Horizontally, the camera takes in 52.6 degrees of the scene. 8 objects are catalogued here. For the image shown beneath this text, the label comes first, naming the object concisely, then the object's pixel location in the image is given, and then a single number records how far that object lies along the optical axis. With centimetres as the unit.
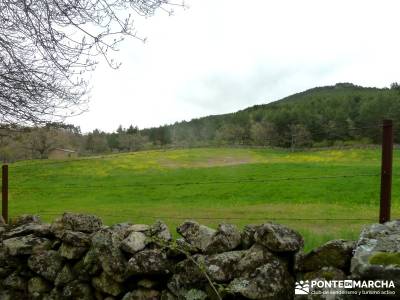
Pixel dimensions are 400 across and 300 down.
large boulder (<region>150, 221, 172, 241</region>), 443
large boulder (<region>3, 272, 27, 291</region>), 520
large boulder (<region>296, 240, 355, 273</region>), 330
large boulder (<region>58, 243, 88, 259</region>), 487
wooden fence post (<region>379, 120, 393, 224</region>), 384
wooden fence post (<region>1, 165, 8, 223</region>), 653
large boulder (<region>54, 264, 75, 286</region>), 482
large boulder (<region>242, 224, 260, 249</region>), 396
